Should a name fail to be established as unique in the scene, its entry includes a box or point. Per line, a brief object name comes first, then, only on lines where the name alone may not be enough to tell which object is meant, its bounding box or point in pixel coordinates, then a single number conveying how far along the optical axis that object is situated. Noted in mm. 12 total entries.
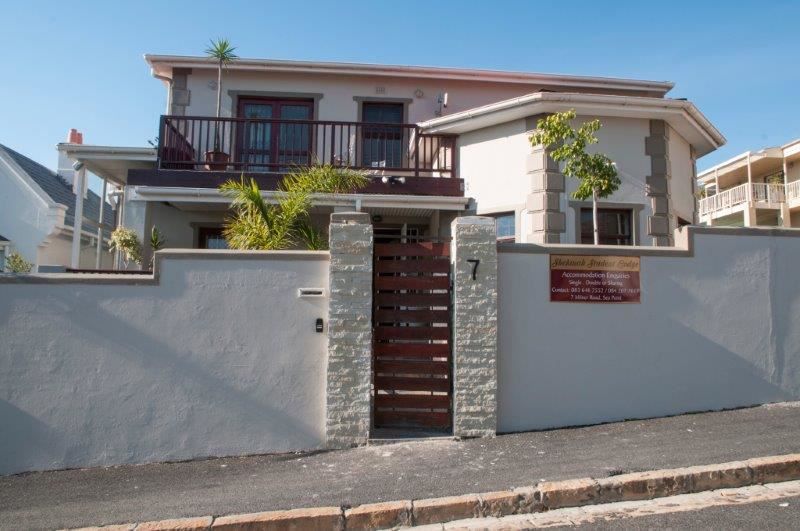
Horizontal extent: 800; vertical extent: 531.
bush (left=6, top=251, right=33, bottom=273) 12883
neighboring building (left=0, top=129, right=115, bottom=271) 17391
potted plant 10630
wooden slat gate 6500
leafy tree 8328
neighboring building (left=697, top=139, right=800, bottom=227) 28531
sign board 6719
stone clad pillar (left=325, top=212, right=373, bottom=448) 6215
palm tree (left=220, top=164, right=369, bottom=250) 7047
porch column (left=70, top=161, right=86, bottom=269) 11258
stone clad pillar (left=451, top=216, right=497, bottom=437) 6332
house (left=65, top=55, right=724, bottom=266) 9891
